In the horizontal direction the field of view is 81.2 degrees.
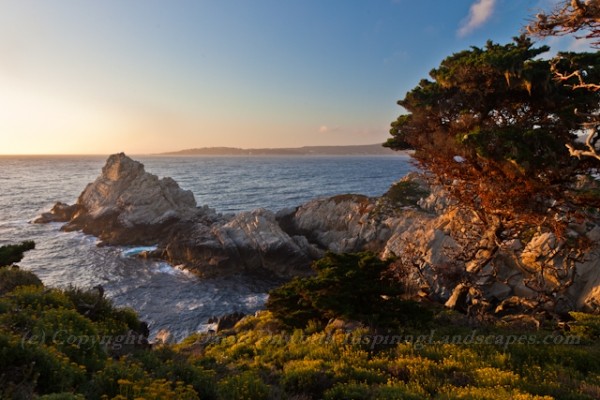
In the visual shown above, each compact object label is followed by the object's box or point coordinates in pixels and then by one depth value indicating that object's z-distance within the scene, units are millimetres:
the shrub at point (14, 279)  13844
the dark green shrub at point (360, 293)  13484
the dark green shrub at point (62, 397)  4865
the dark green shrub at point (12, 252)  16188
